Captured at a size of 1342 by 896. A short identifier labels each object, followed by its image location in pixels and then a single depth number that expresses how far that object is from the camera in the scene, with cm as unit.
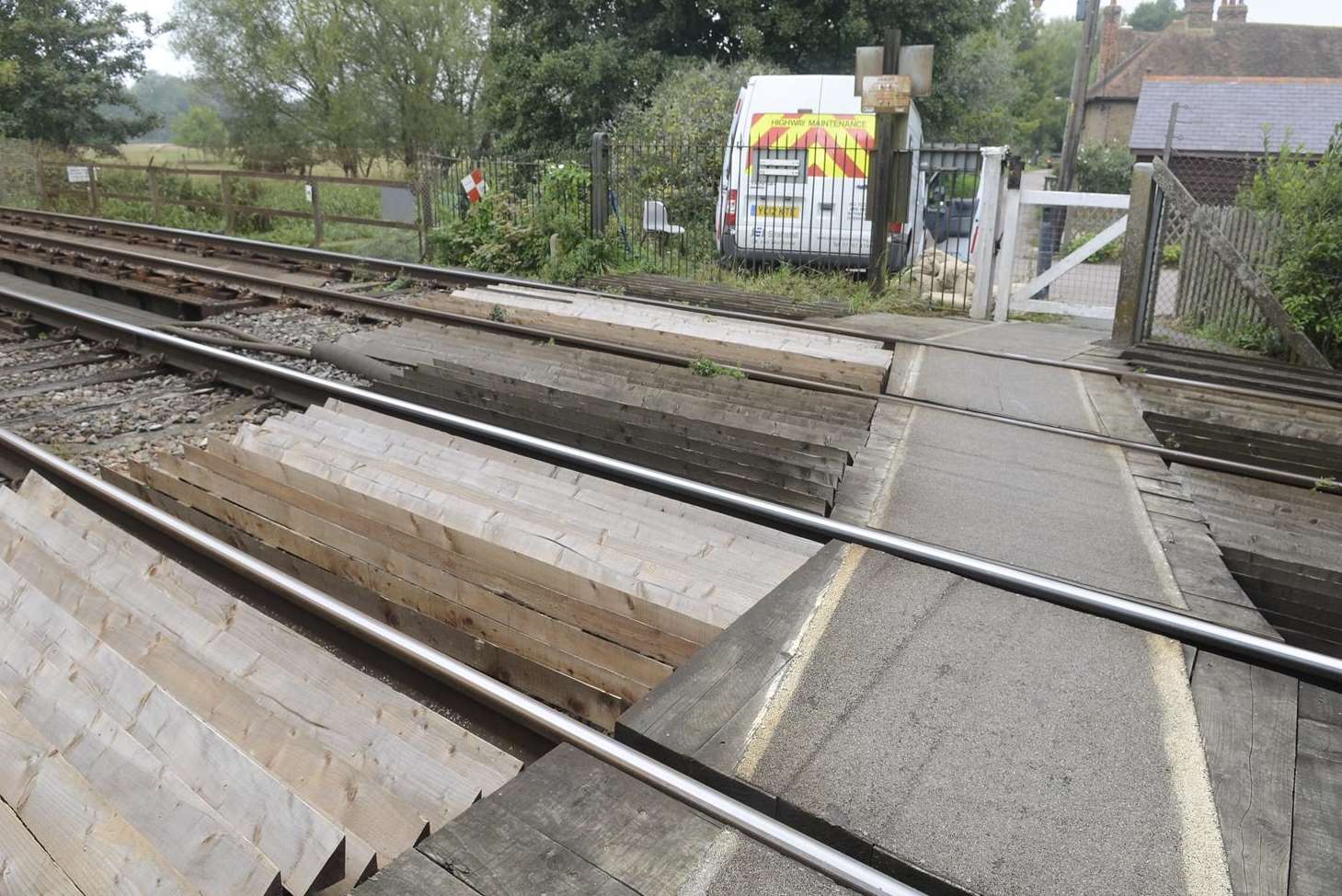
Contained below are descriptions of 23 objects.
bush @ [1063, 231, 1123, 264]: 2156
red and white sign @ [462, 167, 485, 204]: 1565
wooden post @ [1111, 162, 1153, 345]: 955
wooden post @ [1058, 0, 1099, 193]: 2016
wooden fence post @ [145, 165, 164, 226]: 2194
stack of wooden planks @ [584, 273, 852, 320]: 1093
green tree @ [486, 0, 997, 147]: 2445
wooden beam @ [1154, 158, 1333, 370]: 906
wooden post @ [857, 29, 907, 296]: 1207
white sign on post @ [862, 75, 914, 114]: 1200
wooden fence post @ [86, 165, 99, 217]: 2401
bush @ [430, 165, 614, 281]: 1402
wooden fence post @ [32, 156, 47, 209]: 2562
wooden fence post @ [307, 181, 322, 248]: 1770
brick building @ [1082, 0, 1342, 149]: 4631
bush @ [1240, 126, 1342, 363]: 899
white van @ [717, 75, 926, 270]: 1352
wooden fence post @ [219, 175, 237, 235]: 2030
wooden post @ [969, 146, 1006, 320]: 1134
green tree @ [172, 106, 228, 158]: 4350
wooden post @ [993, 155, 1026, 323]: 1130
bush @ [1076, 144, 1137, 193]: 3611
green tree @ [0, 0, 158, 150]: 3391
